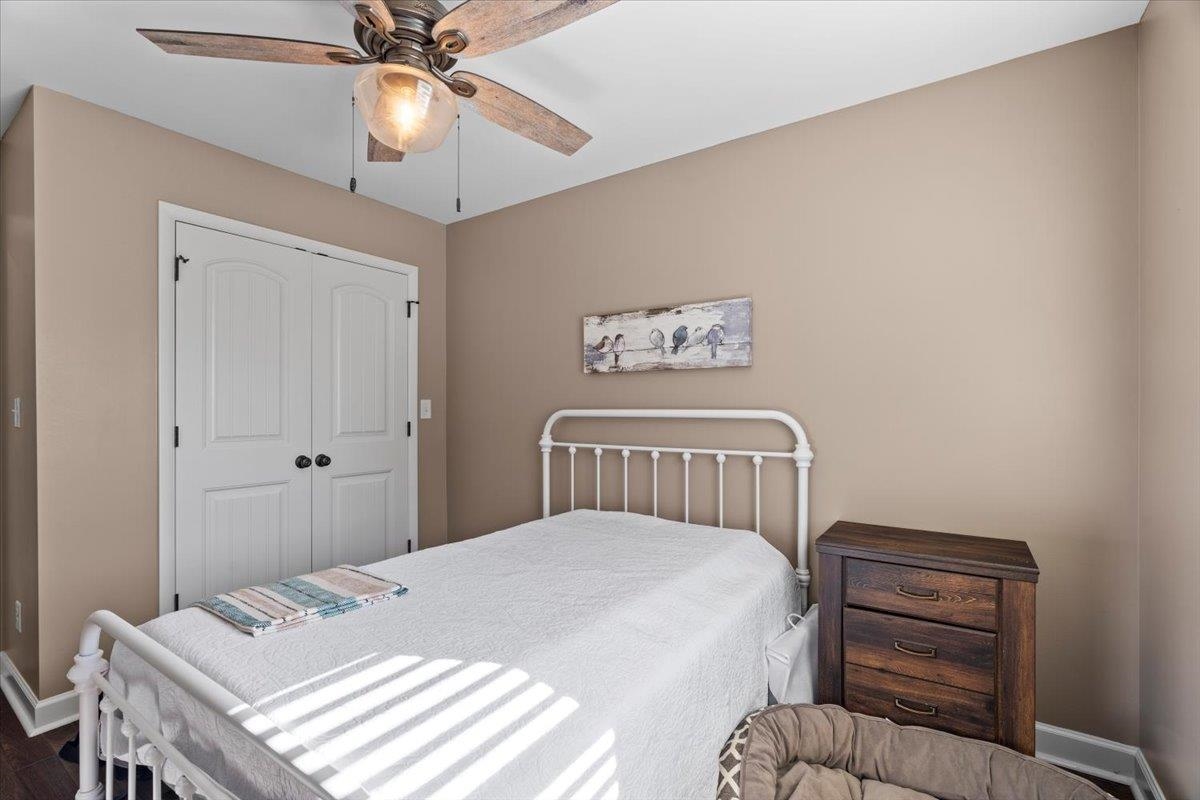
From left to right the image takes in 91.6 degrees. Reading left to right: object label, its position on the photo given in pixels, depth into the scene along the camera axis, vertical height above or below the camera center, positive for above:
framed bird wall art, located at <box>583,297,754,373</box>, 2.51 +0.26
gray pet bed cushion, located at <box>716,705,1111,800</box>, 1.38 -0.93
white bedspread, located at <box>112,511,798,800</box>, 0.95 -0.57
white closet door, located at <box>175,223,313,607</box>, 2.52 -0.08
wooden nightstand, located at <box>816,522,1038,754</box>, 1.53 -0.67
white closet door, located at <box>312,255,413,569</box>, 3.02 -0.10
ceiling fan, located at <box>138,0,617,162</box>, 1.25 +0.81
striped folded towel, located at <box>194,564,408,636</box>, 1.39 -0.54
